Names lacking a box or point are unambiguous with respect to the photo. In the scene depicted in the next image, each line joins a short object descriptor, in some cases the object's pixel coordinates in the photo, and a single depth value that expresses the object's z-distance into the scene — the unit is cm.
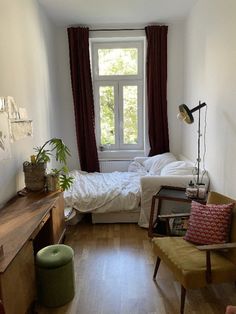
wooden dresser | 161
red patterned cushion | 227
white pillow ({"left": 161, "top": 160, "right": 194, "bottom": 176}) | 364
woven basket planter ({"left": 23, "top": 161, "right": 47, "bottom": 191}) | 288
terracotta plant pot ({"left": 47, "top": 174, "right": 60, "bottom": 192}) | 294
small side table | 307
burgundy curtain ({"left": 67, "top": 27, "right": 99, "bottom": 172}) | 474
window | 504
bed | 351
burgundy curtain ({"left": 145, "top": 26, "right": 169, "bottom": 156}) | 472
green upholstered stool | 214
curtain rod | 478
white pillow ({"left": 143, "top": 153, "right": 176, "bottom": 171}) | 462
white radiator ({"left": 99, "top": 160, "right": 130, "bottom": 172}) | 520
